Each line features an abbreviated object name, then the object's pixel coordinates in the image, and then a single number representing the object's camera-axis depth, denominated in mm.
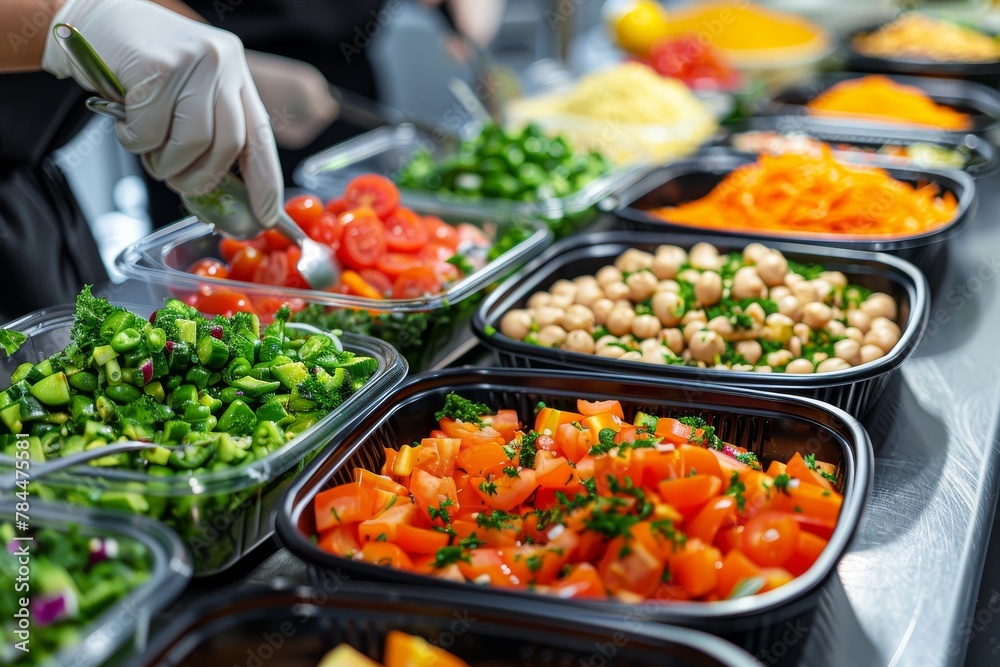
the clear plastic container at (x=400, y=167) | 2529
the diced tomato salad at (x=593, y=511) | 1189
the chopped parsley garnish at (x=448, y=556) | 1269
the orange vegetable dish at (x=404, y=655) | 1062
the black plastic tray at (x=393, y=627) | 1031
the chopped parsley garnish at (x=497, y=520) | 1341
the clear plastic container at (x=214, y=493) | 1236
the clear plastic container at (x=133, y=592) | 971
